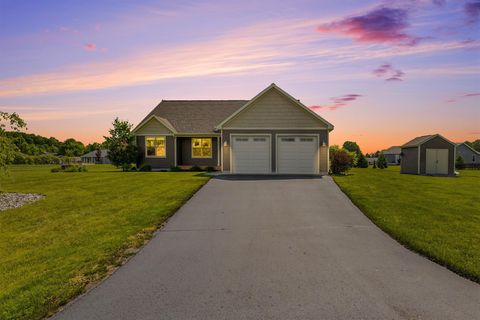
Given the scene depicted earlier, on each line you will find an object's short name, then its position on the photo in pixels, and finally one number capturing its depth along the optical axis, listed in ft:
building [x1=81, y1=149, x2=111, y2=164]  320.39
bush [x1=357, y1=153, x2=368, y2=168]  165.68
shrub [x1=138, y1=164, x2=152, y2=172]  86.22
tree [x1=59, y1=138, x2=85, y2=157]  422.74
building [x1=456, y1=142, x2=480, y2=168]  189.63
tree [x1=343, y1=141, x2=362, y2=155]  534.33
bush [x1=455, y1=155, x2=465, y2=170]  173.10
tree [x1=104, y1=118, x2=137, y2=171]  87.10
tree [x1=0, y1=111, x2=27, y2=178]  48.32
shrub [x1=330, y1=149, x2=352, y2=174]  75.05
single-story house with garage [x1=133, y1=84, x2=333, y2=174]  66.85
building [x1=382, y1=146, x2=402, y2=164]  290.15
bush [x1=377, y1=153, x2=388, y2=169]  170.71
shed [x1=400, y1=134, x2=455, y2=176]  100.68
